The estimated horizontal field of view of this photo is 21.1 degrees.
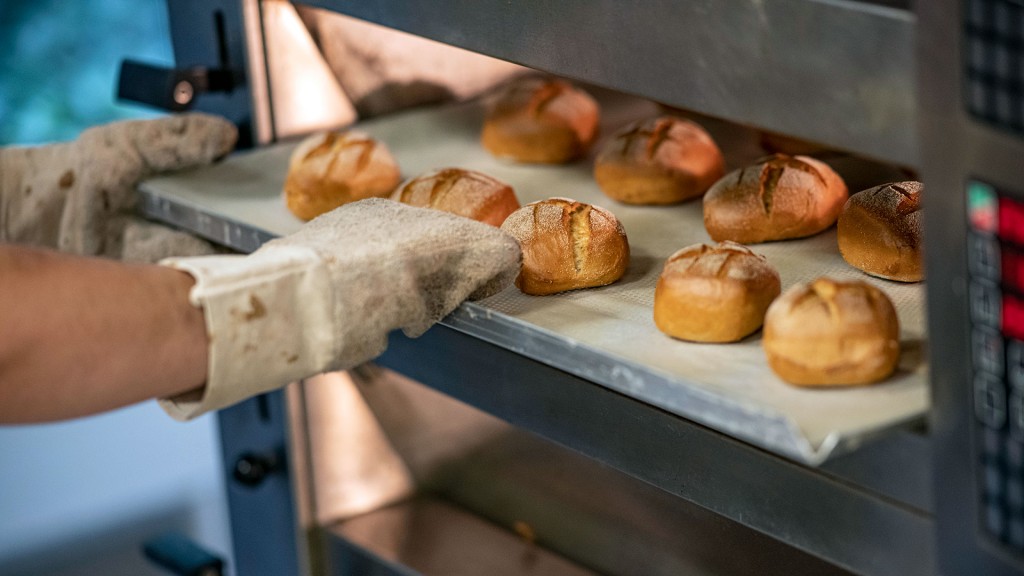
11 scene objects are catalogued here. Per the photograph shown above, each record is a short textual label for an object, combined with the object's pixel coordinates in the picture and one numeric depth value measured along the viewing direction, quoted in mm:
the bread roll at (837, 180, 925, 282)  1552
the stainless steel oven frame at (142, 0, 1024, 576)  1332
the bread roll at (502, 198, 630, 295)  1570
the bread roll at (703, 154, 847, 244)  1626
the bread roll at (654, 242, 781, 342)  1484
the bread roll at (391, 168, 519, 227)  1664
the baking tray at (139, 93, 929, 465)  1391
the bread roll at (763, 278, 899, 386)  1414
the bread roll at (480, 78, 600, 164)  1827
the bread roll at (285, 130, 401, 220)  1733
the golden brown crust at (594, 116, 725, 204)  1720
